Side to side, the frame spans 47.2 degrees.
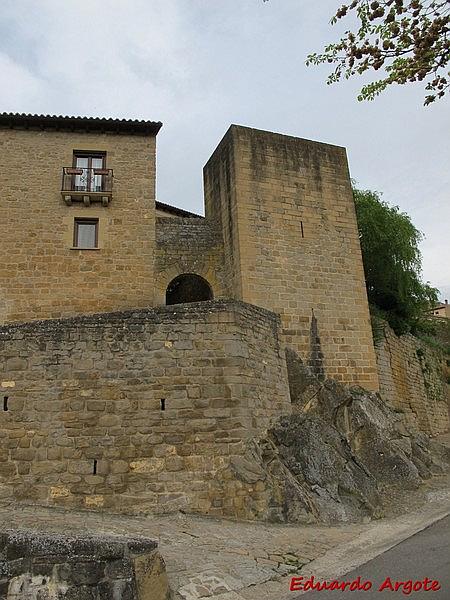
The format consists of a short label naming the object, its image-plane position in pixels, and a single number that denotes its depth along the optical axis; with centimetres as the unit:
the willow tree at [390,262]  1919
